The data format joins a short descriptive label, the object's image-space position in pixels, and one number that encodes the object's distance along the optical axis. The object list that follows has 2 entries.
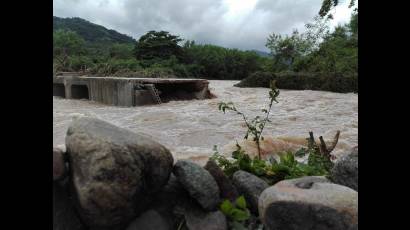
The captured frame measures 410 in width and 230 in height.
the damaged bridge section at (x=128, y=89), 9.27
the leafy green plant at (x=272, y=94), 3.35
